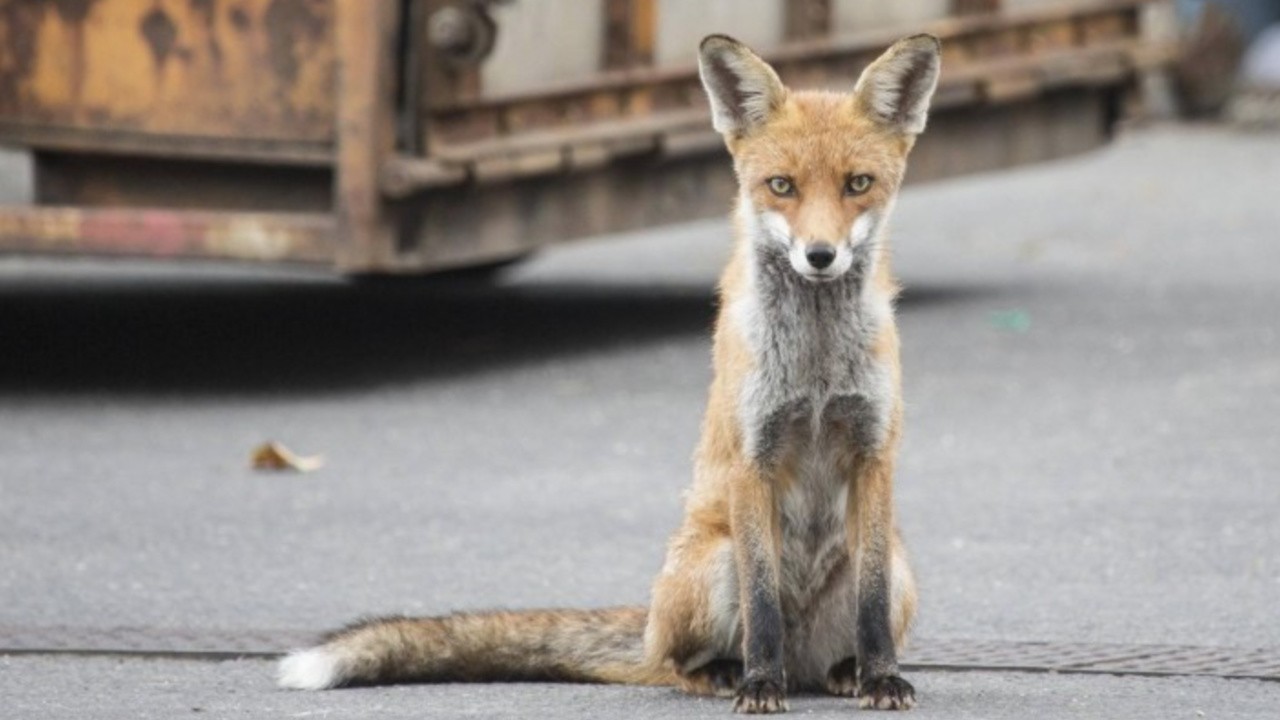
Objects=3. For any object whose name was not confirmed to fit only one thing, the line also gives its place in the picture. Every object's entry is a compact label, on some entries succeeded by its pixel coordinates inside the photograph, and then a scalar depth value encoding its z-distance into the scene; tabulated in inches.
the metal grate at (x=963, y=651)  497.0
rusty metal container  841.5
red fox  457.4
